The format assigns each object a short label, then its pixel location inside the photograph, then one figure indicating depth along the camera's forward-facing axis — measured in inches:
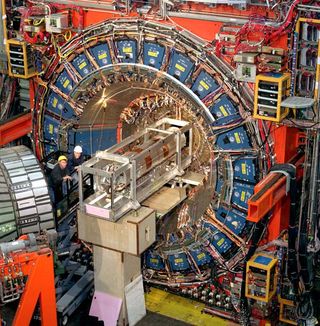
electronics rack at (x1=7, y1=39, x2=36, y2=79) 536.1
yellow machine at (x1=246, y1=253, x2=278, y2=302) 452.8
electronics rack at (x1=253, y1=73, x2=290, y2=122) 424.5
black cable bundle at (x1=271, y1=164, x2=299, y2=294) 445.1
